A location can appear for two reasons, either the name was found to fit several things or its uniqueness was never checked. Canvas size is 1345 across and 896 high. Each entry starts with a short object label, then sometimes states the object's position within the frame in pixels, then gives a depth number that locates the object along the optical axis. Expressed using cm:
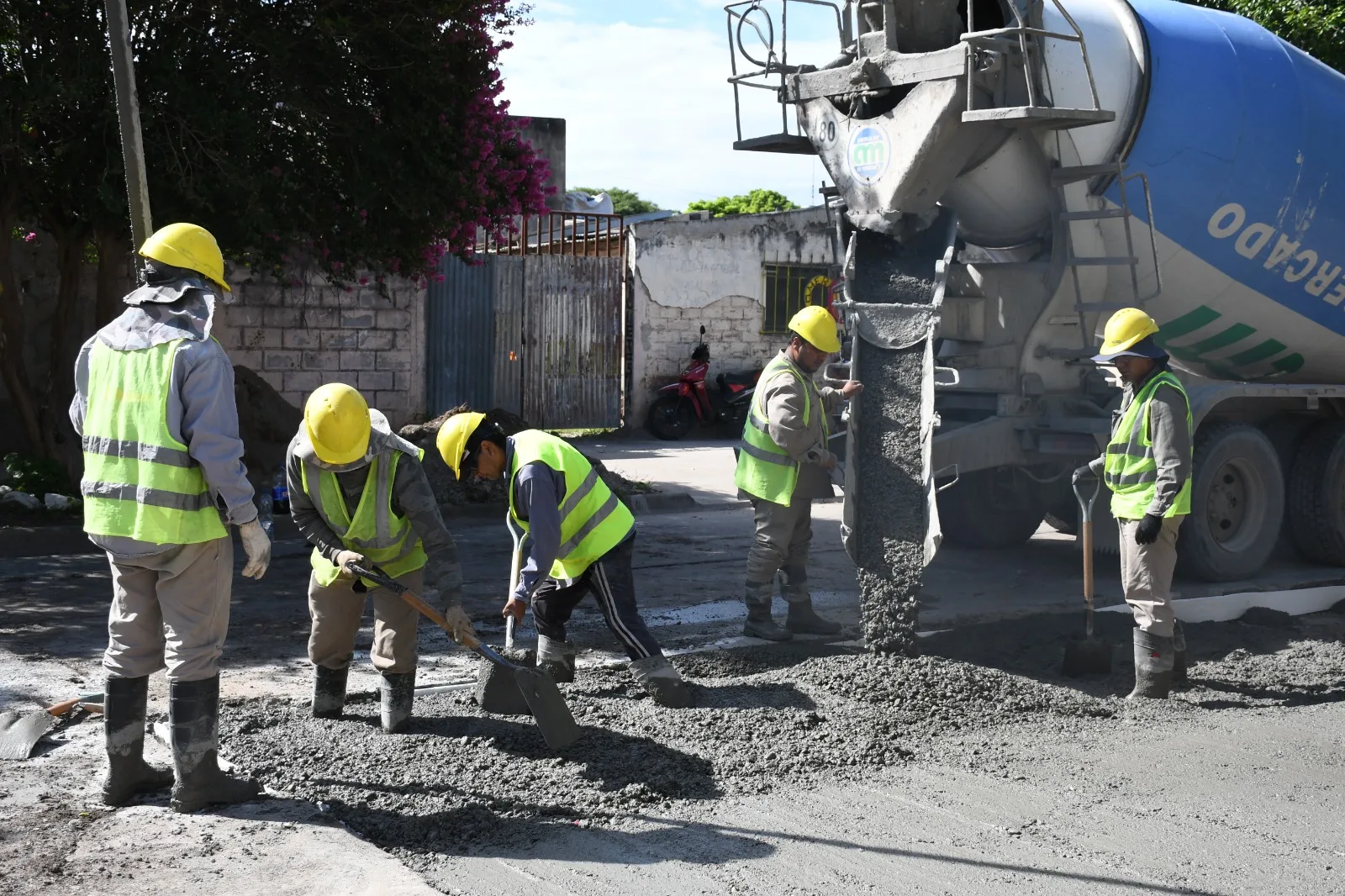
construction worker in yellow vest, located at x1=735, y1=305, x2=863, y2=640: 686
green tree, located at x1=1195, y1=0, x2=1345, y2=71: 1283
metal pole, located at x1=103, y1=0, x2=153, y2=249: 699
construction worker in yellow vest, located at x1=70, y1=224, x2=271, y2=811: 419
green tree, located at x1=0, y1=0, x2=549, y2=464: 884
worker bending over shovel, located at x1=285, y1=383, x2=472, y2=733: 474
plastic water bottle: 959
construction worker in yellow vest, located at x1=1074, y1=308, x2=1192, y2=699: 586
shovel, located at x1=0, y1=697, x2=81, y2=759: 479
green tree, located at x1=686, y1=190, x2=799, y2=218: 2831
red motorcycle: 1819
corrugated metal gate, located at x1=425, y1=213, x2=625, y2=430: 1647
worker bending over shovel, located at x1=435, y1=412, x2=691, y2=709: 494
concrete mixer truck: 708
